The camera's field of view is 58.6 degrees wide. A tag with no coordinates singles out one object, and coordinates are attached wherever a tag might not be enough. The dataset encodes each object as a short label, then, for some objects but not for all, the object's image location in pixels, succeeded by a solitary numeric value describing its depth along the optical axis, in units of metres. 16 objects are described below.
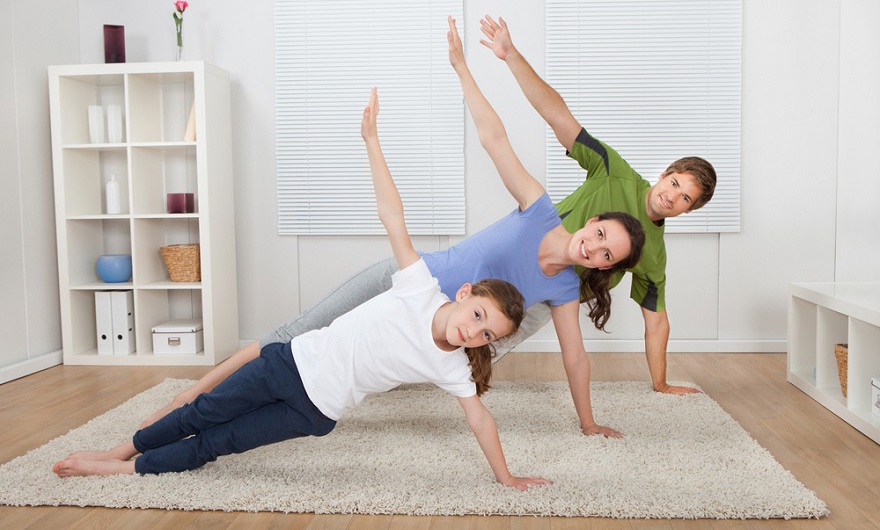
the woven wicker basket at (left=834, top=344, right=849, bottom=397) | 3.07
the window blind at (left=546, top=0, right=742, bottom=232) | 4.14
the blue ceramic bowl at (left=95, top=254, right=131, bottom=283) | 4.14
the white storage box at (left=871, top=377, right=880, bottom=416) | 2.76
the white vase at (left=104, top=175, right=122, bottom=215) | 4.17
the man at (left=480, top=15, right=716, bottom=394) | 2.72
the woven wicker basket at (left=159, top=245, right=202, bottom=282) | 4.12
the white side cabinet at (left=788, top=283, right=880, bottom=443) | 2.89
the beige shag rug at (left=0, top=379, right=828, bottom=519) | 2.15
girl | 2.14
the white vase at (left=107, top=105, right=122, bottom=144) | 4.15
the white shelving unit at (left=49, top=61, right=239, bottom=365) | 4.03
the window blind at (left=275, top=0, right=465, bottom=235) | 4.26
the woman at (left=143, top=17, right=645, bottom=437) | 2.35
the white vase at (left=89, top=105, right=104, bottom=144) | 4.12
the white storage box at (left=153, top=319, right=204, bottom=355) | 4.14
